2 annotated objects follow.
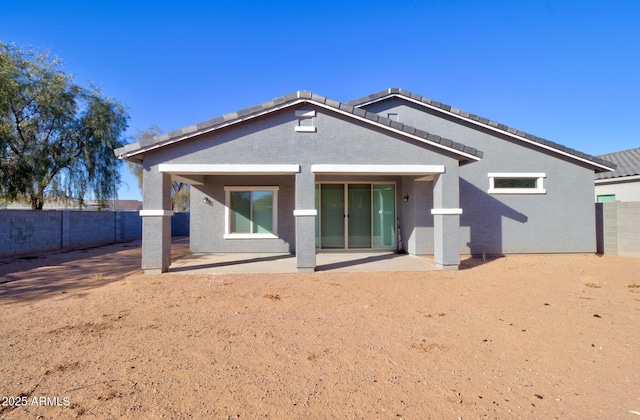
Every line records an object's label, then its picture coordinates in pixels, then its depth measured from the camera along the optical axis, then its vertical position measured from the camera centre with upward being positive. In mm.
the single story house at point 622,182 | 13102 +1410
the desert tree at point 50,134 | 12156 +4047
